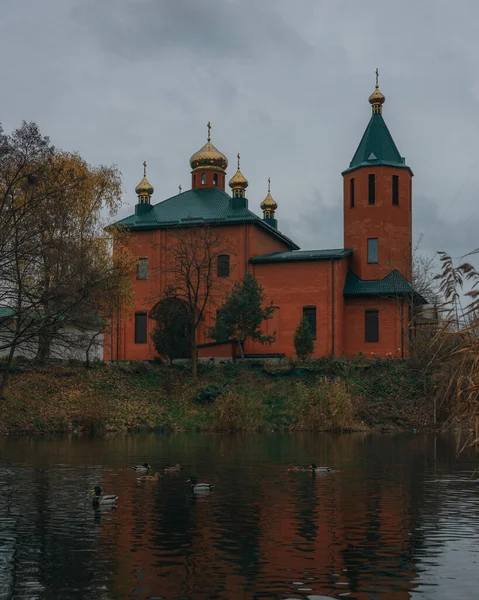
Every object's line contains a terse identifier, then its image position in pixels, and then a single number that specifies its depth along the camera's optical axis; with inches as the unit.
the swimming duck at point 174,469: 887.2
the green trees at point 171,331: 2074.3
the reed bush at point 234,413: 1523.1
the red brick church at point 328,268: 2215.8
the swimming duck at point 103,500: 648.4
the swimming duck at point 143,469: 860.0
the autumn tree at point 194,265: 2053.4
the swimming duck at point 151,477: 818.8
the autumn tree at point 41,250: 1115.3
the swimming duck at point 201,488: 721.0
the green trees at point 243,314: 2076.8
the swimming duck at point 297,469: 899.7
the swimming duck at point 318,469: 863.7
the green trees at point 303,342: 2103.8
